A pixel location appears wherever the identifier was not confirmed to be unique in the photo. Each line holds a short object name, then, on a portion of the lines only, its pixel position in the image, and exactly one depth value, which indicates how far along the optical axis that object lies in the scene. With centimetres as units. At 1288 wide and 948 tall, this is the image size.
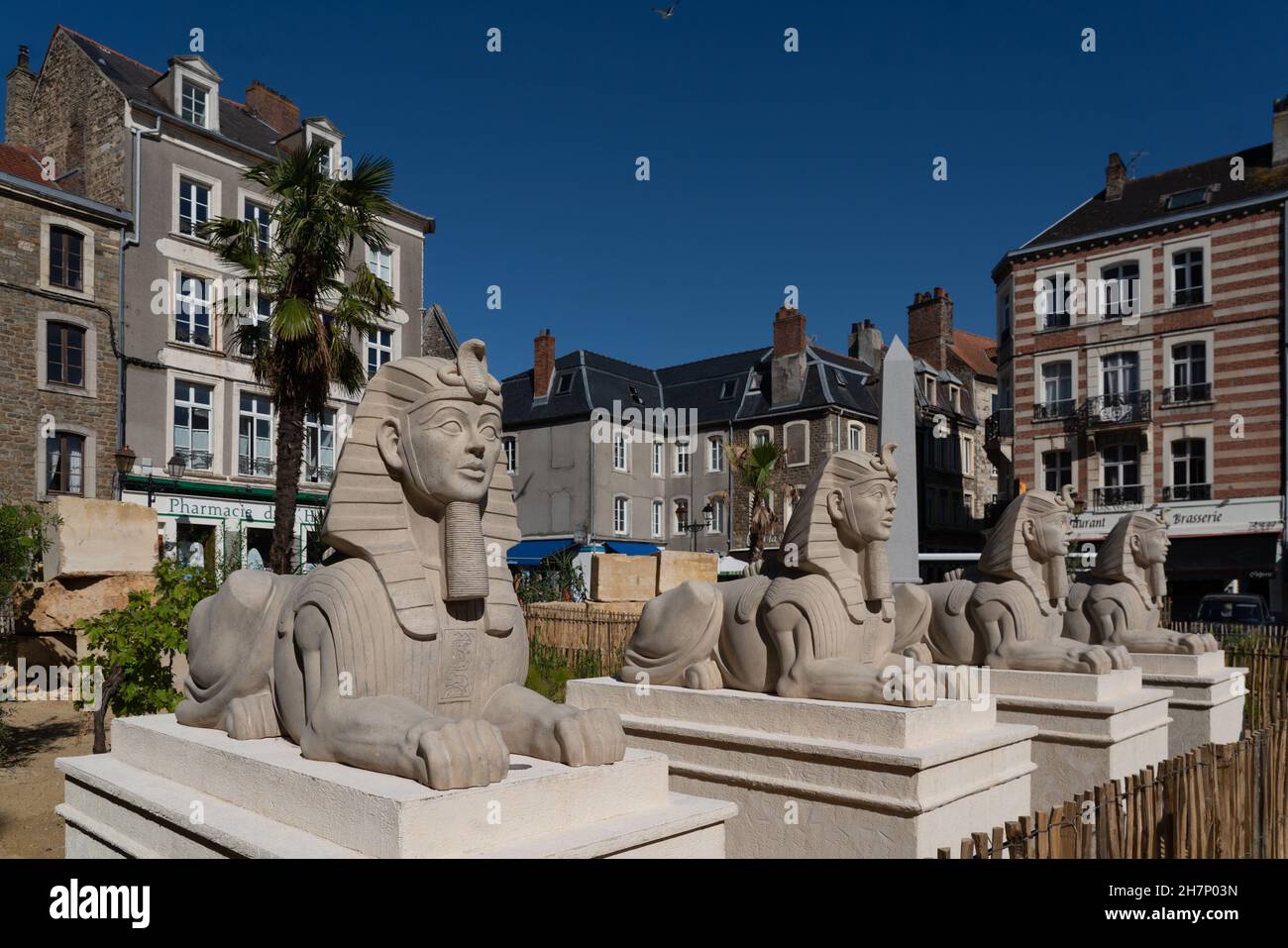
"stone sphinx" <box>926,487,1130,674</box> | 629
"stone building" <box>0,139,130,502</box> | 1811
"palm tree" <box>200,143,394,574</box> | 1212
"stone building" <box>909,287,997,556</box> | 3372
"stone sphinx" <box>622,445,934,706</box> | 502
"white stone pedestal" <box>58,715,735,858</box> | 266
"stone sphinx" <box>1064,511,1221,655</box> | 759
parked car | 1680
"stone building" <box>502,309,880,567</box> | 3012
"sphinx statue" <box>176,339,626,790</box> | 314
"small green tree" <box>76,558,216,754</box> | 689
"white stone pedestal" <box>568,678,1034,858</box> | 443
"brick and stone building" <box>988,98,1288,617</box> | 2169
